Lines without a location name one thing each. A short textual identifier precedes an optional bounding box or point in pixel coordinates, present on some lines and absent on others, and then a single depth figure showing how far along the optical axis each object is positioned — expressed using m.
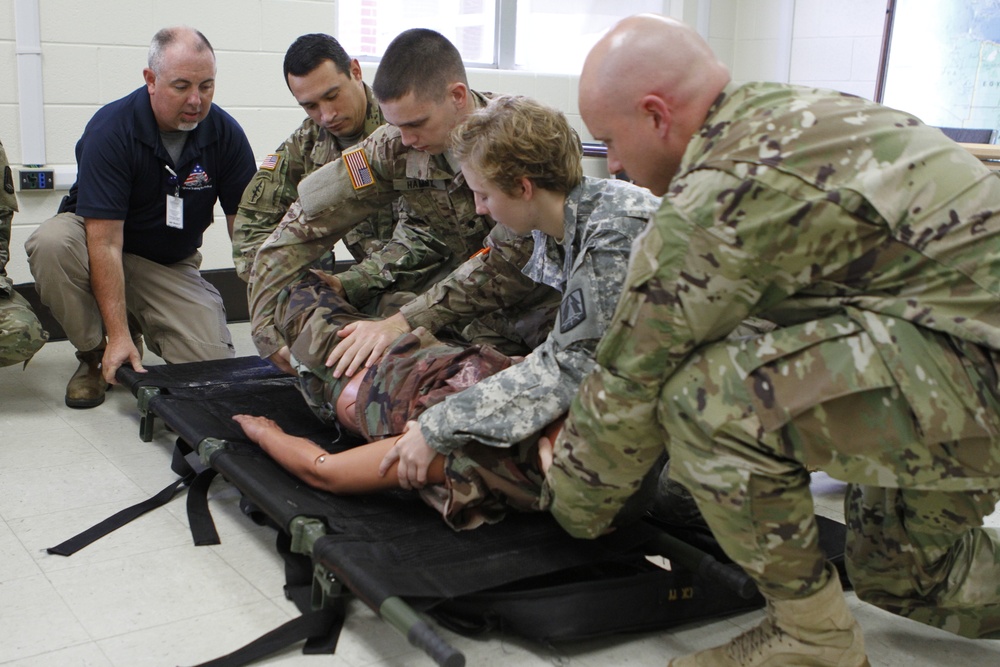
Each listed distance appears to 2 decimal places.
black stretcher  1.67
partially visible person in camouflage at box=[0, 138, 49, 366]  3.12
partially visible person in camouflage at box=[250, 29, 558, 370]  2.51
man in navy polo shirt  3.20
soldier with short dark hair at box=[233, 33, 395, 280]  3.09
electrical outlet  3.90
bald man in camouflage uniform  1.42
